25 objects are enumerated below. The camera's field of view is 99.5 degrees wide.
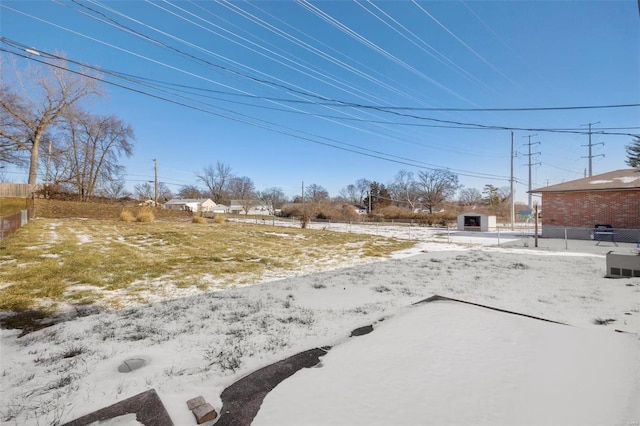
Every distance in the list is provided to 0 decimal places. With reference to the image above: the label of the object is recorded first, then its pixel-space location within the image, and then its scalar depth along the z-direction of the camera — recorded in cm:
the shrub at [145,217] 2142
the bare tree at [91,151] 2902
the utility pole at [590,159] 3043
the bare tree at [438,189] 5594
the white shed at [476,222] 2541
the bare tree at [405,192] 6147
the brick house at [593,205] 1536
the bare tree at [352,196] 8028
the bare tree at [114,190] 3364
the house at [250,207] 6556
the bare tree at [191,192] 7762
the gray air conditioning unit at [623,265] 637
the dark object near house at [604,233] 1544
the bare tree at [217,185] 6869
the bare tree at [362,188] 7705
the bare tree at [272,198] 7519
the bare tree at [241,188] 7444
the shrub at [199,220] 2427
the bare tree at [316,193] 7299
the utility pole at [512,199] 2711
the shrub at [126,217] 2069
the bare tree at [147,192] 6228
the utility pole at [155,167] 3282
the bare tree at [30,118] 2089
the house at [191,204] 6171
